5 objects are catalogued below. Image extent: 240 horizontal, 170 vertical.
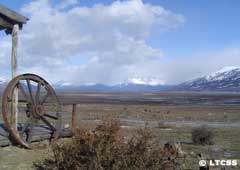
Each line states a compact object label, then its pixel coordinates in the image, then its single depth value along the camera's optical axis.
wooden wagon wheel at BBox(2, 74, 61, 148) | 7.75
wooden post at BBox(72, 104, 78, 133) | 9.55
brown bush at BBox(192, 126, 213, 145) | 12.82
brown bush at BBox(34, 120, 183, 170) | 5.03
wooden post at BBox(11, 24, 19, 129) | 8.32
